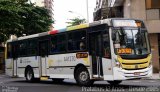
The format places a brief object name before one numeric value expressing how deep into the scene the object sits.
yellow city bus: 17.20
